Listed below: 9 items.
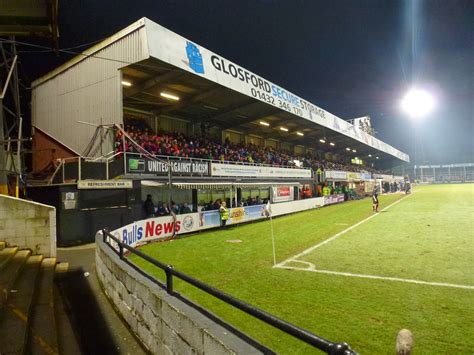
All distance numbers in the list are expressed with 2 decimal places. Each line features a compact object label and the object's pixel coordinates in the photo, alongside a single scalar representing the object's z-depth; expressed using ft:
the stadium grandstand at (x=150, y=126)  55.42
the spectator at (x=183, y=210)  67.74
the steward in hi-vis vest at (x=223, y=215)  66.49
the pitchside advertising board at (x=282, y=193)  112.98
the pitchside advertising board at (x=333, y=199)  124.10
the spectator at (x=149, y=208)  61.57
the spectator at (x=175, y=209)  64.64
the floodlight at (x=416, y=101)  187.42
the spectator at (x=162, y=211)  60.29
